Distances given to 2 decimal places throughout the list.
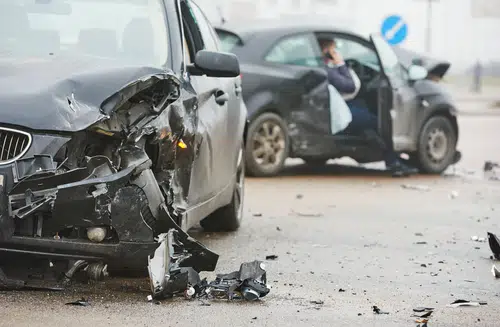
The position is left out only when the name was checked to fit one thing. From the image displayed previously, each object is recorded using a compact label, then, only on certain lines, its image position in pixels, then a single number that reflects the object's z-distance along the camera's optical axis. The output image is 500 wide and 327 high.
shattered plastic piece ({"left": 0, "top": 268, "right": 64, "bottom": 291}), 12.28
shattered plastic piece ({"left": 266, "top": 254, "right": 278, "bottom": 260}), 16.30
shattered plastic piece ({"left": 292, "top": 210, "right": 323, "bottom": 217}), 21.89
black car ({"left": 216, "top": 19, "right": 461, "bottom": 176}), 28.14
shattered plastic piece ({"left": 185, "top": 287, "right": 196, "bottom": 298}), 12.74
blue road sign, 48.29
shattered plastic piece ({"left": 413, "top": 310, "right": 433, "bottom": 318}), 12.25
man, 28.63
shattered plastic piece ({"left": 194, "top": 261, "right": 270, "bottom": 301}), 12.90
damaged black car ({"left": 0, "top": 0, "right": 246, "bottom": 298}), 11.92
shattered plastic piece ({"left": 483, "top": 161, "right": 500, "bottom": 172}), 31.71
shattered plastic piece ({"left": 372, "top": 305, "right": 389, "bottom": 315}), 12.41
